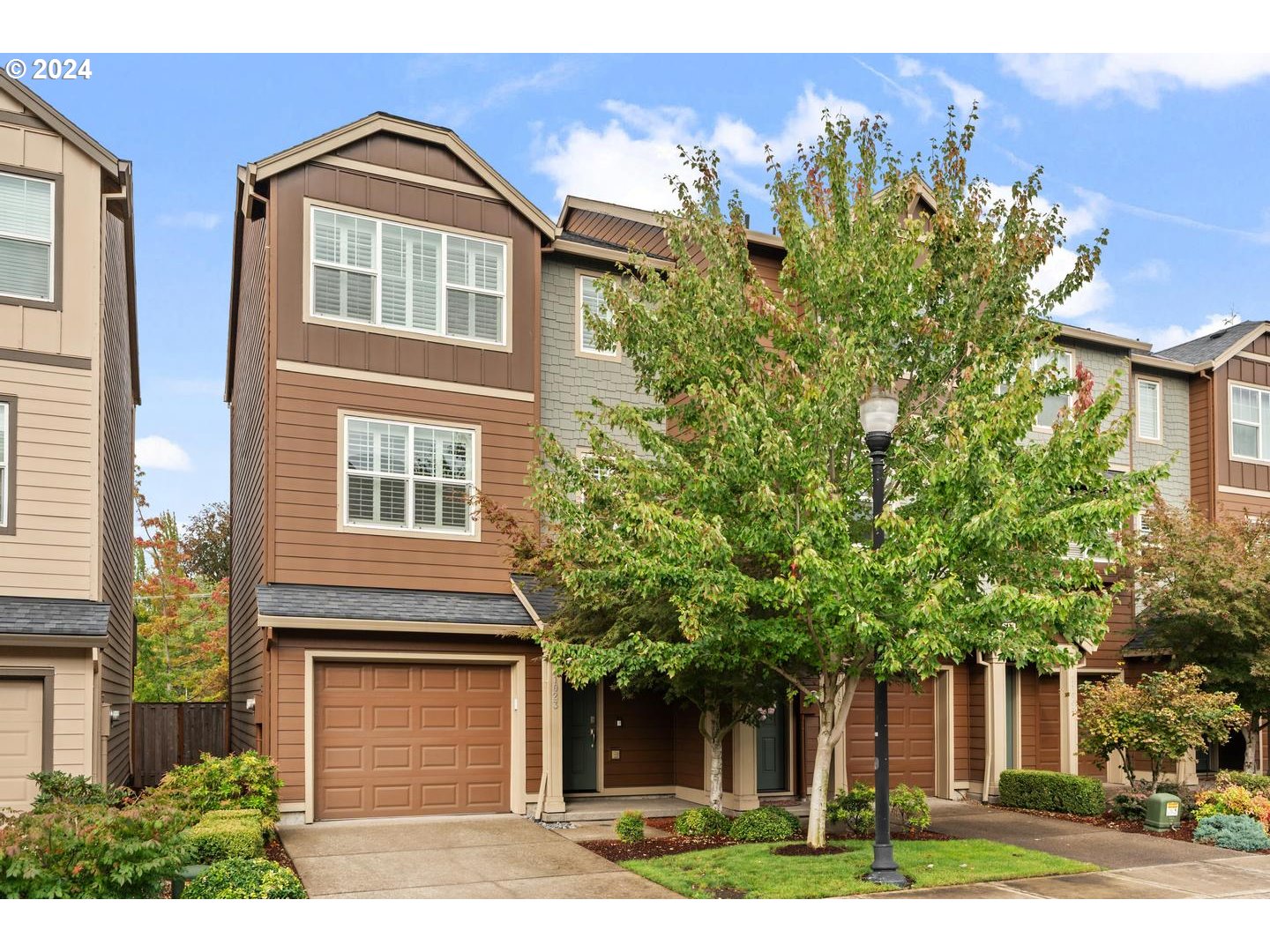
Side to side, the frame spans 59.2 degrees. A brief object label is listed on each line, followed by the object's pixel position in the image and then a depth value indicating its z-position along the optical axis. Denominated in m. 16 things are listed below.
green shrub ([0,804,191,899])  8.08
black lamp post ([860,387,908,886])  10.55
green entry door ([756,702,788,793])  17.30
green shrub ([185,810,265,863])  10.62
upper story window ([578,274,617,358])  17.61
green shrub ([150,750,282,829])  12.59
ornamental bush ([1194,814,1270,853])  13.68
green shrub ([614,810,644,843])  13.14
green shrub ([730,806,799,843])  13.17
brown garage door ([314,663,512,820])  14.59
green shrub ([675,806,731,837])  13.56
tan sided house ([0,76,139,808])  12.52
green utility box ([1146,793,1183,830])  14.98
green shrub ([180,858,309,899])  8.95
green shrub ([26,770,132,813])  11.70
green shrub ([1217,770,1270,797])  16.16
